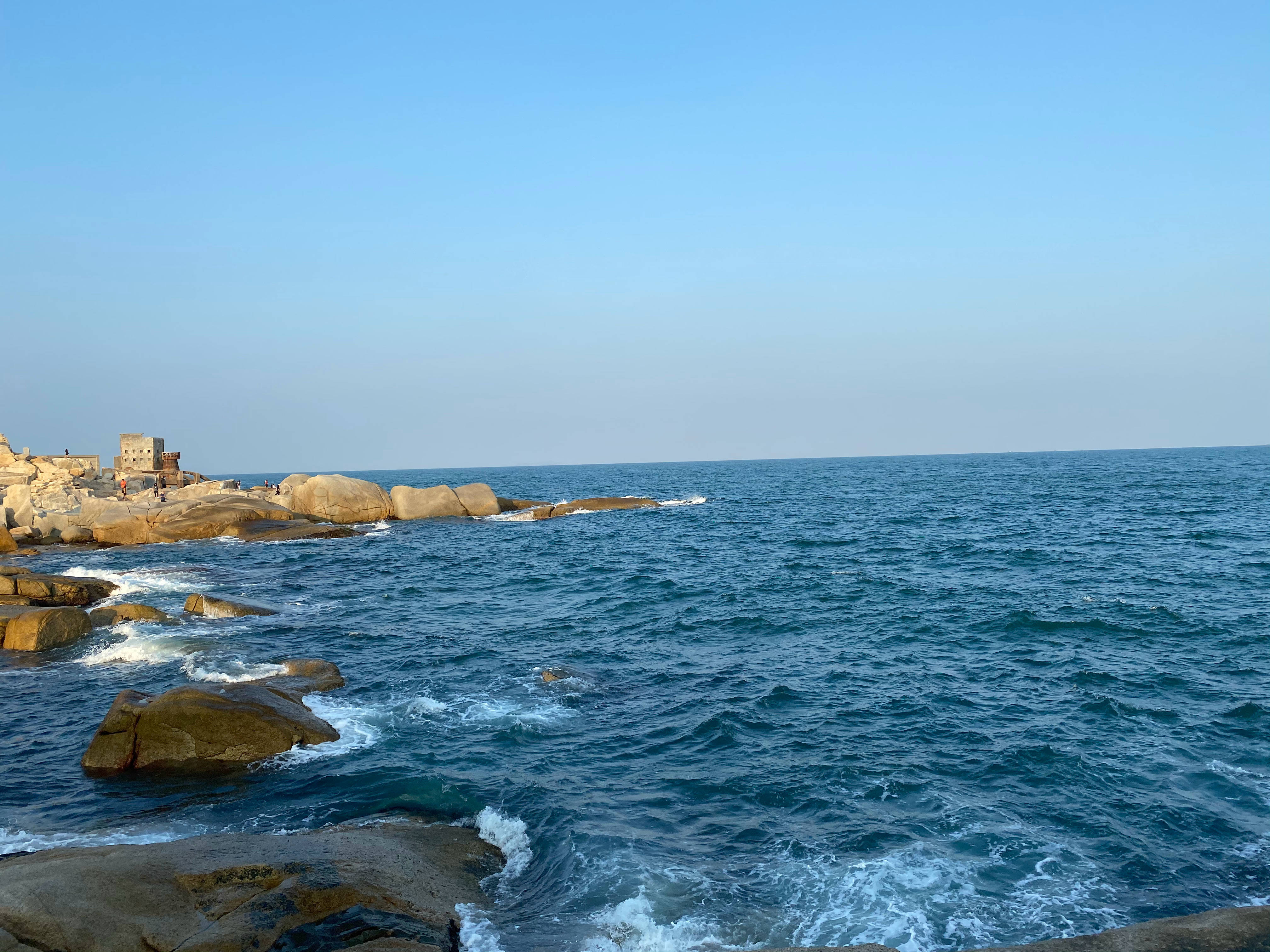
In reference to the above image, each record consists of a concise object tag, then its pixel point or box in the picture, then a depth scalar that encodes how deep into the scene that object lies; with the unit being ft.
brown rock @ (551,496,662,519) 191.83
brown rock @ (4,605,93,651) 65.67
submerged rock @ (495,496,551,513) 188.24
